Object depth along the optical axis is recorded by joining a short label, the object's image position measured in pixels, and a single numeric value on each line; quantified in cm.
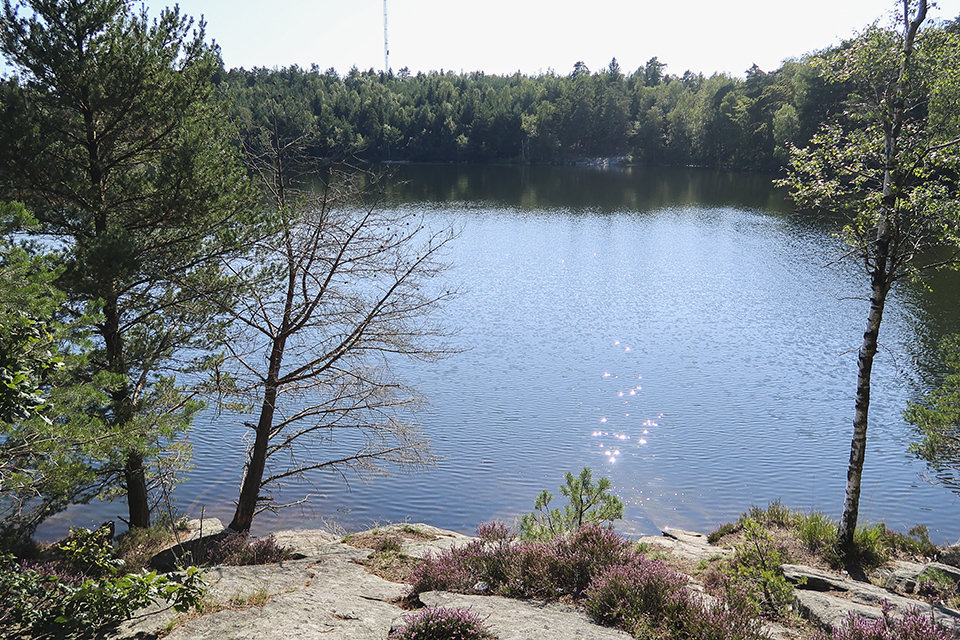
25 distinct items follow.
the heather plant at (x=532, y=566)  845
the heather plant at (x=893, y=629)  644
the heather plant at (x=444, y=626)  631
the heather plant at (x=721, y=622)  651
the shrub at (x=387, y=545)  1178
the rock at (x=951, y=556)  1155
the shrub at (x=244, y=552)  1090
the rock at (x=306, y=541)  1175
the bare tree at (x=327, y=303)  1229
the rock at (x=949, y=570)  1013
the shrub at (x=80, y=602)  607
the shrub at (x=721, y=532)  1372
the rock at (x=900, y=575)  1024
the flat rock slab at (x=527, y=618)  682
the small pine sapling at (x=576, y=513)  1158
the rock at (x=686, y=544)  1212
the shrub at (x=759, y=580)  784
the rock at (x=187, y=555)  1088
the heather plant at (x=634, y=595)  717
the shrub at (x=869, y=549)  1130
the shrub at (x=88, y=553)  734
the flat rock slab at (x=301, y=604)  674
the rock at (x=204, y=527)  1312
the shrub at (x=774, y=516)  1349
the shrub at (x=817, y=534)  1178
